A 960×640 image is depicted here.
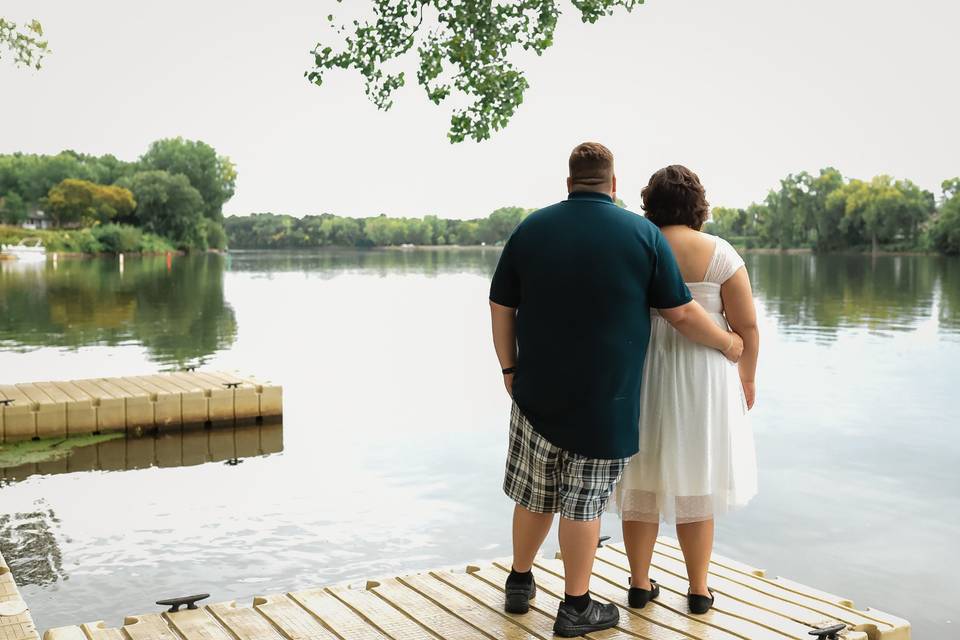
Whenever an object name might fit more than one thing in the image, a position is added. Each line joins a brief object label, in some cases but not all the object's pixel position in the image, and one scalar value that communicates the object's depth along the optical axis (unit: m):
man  3.52
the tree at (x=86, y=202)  100.75
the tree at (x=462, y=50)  7.14
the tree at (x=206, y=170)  111.88
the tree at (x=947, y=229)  93.69
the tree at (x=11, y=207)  117.62
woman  3.70
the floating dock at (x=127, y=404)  9.90
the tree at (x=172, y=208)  98.75
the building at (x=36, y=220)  120.75
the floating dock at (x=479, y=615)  3.80
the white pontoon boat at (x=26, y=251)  76.81
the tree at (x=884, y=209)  107.19
